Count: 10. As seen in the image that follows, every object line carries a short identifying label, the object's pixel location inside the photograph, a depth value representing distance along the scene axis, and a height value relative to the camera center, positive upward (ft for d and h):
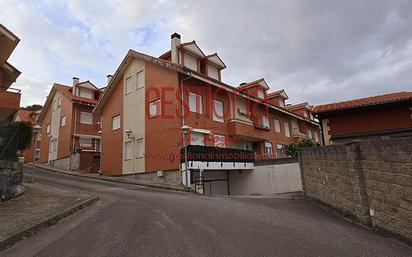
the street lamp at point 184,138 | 52.42 +6.84
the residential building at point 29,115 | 136.71 +30.07
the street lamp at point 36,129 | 52.32 +8.96
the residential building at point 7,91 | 55.67 +17.01
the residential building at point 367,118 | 41.27 +6.93
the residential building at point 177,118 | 61.21 +13.46
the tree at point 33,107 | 178.93 +43.93
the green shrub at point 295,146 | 80.53 +6.10
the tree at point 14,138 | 34.37 +5.26
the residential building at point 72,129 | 93.45 +17.00
